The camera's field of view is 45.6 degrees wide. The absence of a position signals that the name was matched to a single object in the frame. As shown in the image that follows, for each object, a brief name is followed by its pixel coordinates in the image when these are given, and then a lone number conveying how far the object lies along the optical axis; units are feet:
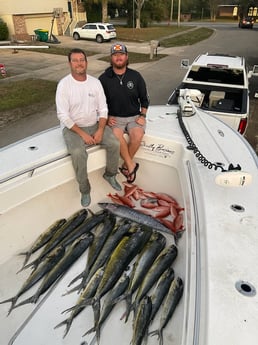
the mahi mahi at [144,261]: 8.89
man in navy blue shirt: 11.58
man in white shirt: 10.38
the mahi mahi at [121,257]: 8.94
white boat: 5.33
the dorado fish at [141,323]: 7.75
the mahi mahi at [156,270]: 8.71
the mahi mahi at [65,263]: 9.28
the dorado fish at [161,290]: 8.38
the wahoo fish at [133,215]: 11.19
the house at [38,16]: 71.31
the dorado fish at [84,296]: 8.63
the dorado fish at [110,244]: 9.80
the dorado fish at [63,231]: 10.26
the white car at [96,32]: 72.84
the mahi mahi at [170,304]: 7.88
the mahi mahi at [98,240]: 9.78
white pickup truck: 16.21
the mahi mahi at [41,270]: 9.31
